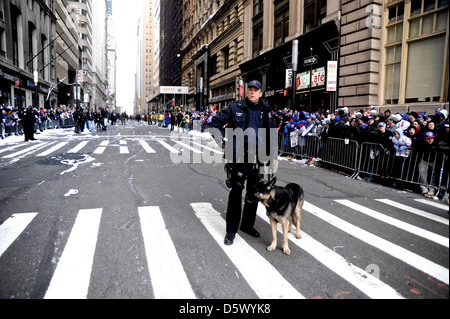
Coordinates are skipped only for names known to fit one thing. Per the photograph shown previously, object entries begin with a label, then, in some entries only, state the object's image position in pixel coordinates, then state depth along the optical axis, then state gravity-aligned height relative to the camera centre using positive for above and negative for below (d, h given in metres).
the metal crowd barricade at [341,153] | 10.19 -0.93
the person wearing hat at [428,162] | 7.50 -0.84
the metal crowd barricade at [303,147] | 12.57 -0.94
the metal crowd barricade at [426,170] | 7.18 -1.04
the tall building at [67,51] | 55.16 +13.76
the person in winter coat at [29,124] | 18.41 -0.24
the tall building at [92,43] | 89.20 +26.32
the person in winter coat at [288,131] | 14.20 -0.29
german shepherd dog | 3.97 -0.99
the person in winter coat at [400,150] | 8.43 -0.61
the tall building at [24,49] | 30.83 +7.98
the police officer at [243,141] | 4.43 -0.24
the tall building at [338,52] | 11.79 +3.99
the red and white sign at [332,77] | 17.25 +2.57
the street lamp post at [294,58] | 14.65 +3.00
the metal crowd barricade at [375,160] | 8.94 -0.98
